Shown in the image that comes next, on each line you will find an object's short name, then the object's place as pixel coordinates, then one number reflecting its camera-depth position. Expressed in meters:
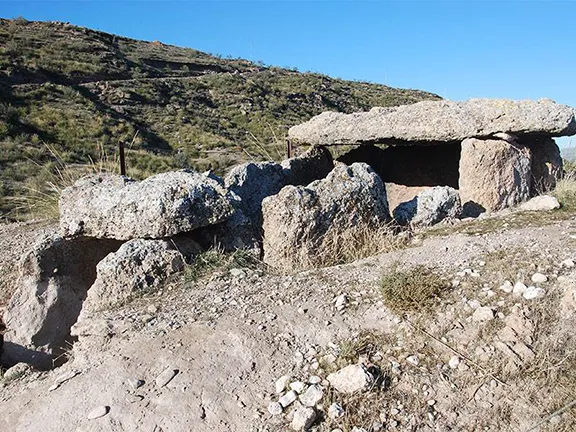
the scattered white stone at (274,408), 3.18
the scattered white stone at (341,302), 4.10
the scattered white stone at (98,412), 3.28
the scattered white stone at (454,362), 3.40
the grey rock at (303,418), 3.06
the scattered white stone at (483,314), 3.71
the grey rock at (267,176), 6.38
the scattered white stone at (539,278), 4.02
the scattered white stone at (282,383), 3.36
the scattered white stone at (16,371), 4.09
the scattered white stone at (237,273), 4.85
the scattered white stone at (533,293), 3.84
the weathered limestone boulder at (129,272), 4.68
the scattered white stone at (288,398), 3.24
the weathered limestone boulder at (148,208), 4.94
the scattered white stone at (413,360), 3.46
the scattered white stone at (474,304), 3.84
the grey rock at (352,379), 3.25
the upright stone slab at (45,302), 5.23
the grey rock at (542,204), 6.25
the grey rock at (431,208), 6.45
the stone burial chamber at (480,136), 6.98
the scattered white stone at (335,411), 3.11
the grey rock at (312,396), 3.22
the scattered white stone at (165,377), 3.47
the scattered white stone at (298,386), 3.33
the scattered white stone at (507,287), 3.98
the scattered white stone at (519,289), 3.92
